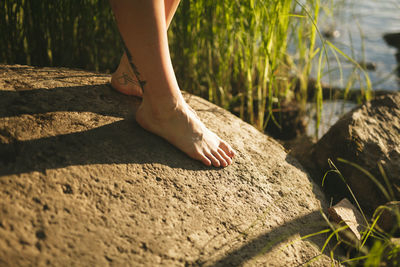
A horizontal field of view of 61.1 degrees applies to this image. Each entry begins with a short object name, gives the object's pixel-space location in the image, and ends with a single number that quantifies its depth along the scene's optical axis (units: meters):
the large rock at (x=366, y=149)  1.71
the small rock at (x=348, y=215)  1.40
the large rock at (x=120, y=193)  0.99
